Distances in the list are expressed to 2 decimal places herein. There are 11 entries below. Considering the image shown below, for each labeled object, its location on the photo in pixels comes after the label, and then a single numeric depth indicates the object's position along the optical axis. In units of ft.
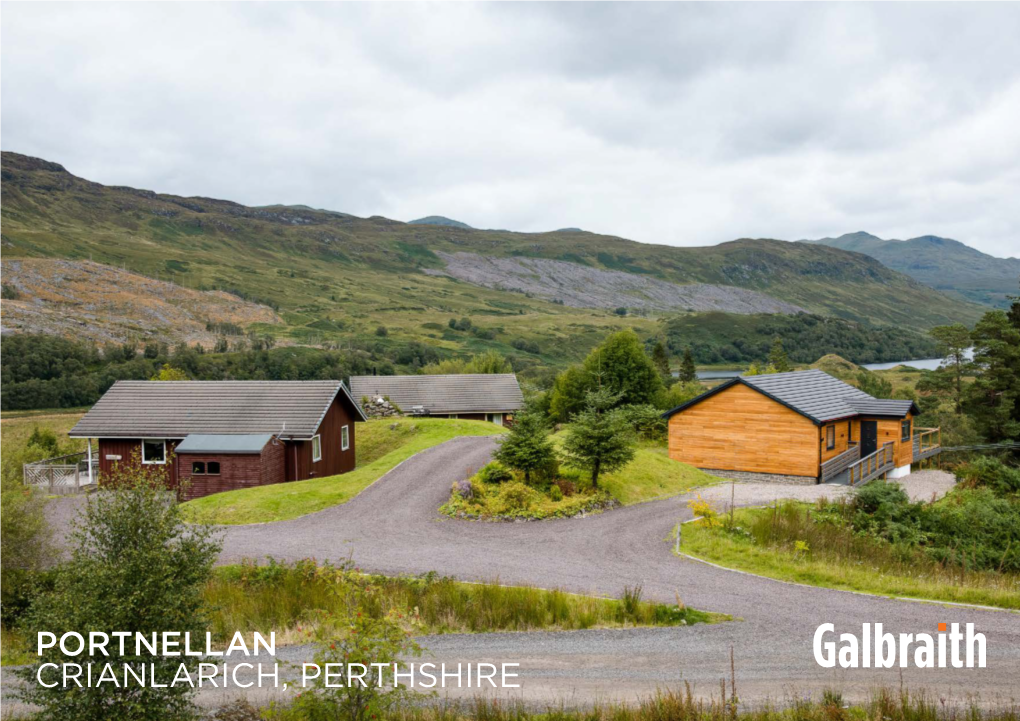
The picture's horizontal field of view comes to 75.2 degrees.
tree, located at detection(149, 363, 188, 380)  157.28
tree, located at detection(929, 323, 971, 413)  156.25
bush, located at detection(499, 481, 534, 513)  72.02
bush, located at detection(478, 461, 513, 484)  79.51
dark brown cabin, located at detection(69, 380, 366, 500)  93.25
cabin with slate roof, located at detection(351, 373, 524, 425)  162.81
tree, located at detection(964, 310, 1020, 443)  132.87
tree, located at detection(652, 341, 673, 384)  237.66
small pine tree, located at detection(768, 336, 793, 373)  229.84
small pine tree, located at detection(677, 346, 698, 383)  265.34
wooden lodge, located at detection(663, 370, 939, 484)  97.55
